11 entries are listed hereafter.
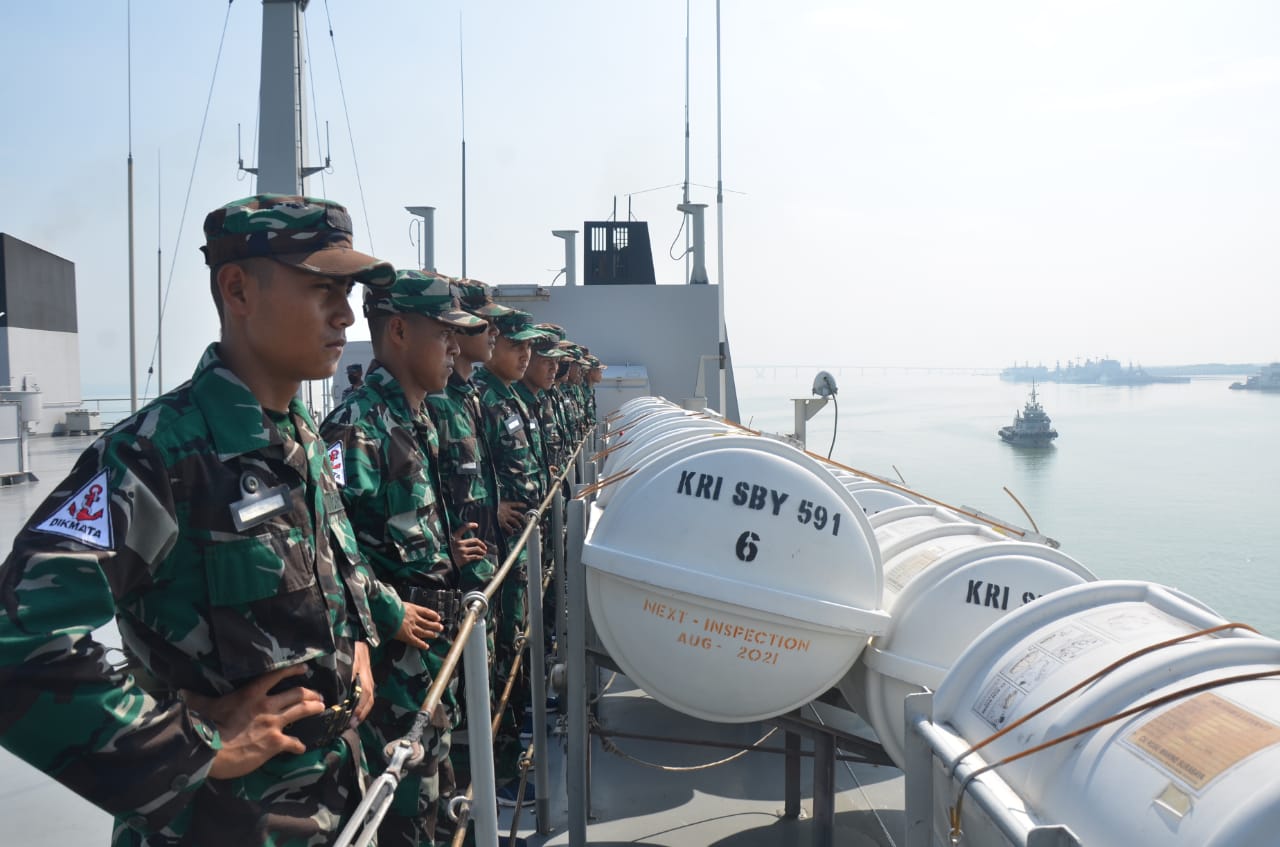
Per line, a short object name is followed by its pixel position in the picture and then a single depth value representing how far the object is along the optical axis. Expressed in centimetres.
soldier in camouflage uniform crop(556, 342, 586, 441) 912
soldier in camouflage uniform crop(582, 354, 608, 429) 1178
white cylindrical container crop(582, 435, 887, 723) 288
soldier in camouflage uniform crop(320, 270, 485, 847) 242
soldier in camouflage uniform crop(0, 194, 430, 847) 124
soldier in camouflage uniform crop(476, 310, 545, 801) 429
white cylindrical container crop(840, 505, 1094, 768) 270
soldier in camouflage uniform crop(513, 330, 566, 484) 604
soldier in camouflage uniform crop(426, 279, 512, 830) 320
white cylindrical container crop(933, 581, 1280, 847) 127
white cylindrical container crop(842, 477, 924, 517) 424
